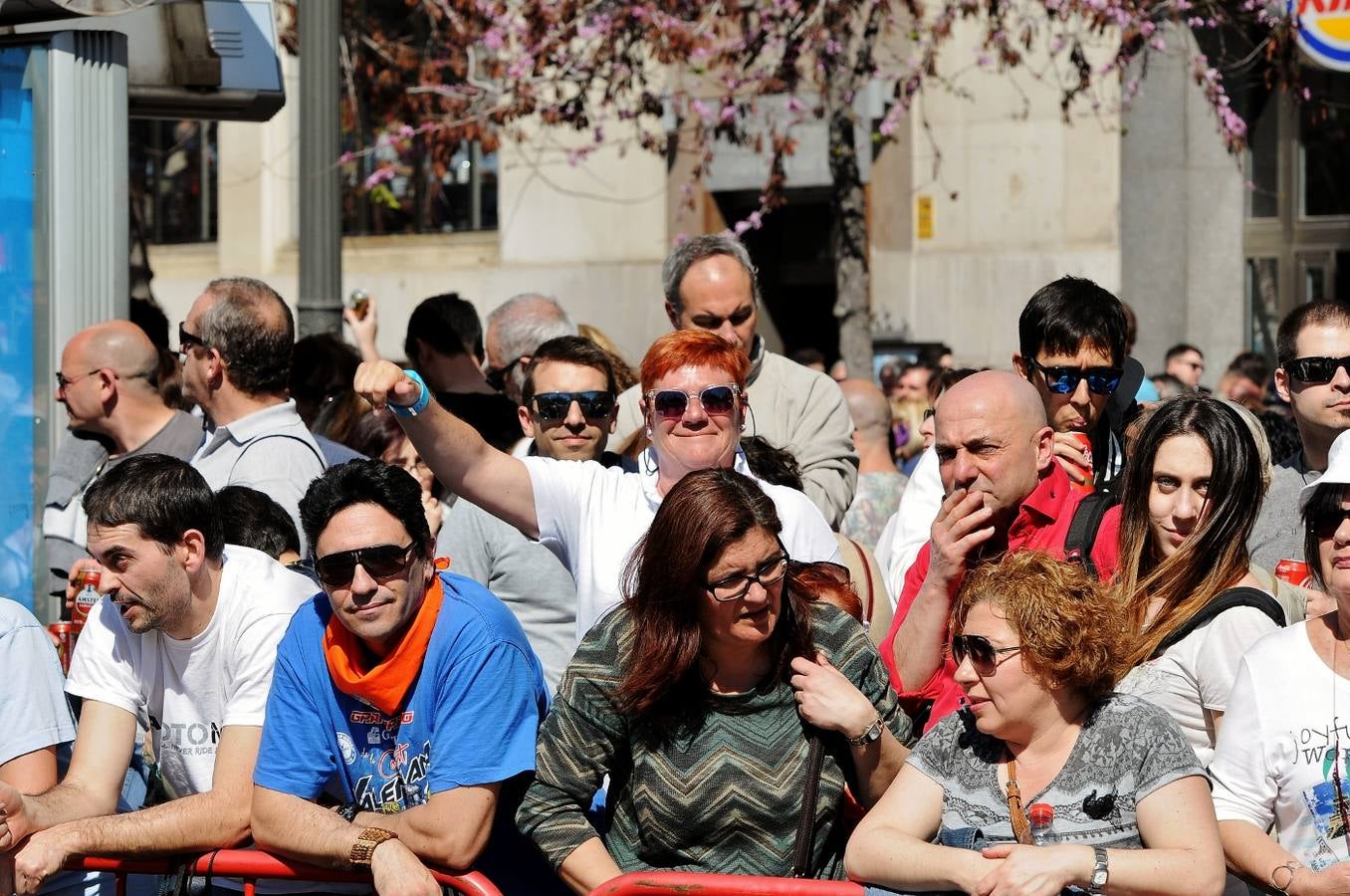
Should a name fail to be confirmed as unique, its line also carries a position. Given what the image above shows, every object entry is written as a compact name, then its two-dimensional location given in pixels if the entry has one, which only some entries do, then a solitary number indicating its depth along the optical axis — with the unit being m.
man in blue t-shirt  8.71
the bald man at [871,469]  15.83
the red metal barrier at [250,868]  8.73
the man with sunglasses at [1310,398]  10.38
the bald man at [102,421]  13.22
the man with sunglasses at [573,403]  11.41
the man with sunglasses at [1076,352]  10.48
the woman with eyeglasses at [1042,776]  7.45
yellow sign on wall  33.53
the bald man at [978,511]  8.84
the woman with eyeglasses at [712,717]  8.25
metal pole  18.00
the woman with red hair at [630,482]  9.45
